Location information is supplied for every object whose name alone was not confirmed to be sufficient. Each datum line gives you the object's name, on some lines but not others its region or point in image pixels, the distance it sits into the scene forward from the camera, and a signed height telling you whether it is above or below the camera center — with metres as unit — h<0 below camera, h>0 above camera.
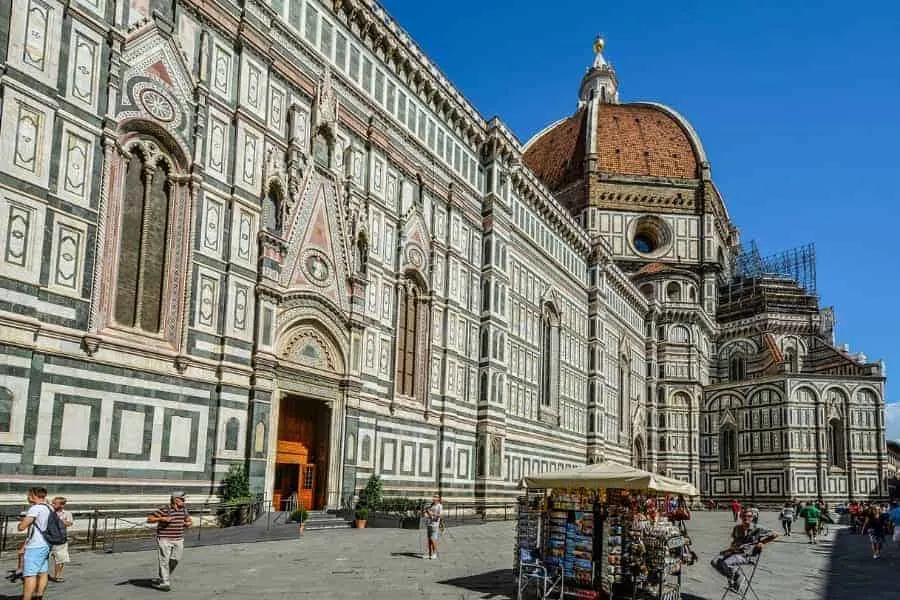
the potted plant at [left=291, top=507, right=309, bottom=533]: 26.31 -2.80
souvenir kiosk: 14.66 -1.85
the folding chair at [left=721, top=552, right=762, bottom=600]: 14.59 -2.73
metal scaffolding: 96.12 +20.97
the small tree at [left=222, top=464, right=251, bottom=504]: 24.62 -1.79
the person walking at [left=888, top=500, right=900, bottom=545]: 22.97 -2.06
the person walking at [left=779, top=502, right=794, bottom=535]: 39.06 -3.49
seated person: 14.52 -1.88
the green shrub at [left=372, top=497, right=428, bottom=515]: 31.48 -2.86
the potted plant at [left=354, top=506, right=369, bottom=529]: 29.20 -3.01
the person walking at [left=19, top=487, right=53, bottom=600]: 11.80 -1.80
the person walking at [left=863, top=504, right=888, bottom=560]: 27.86 -2.79
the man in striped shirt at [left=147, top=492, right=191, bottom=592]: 14.32 -1.85
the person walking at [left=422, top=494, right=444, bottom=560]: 20.17 -2.29
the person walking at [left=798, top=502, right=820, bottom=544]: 34.03 -3.08
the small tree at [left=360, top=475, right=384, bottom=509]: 30.99 -2.36
